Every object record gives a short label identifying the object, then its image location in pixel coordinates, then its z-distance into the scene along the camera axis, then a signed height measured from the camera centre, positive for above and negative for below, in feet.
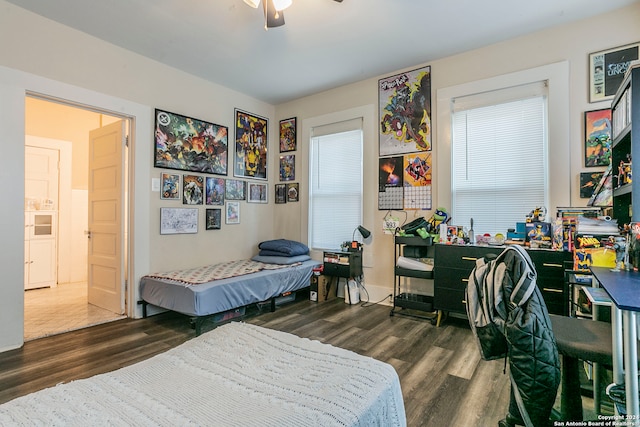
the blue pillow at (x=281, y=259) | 13.85 -1.99
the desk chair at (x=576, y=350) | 4.54 -1.94
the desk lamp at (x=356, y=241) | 13.37 -1.04
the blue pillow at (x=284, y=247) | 14.17 -1.49
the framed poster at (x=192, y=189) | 12.94 +1.06
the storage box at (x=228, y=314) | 10.86 -3.51
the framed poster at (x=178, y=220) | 12.32 -0.22
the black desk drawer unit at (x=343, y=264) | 13.19 -2.10
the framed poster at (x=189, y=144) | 12.20 +2.95
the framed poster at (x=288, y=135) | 16.29 +4.21
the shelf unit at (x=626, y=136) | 5.91 +1.65
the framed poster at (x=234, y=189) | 14.57 +1.21
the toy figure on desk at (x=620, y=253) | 5.88 -0.71
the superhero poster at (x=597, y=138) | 9.05 +2.28
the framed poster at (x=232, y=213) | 14.60 +0.09
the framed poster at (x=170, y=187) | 12.28 +1.12
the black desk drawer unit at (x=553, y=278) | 8.50 -1.72
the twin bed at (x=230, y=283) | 9.84 -2.38
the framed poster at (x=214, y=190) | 13.74 +1.09
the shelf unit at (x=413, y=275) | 11.14 -2.16
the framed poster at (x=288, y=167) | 16.30 +2.49
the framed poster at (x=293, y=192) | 16.14 +1.19
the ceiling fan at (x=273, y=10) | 7.59 +5.22
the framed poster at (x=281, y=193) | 16.60 +1.16
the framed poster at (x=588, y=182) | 9.21 +0.98
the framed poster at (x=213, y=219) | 13.78 -0.18
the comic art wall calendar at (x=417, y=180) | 12.31 +1.38
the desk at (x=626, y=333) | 3.85 -1.55
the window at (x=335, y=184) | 14.33 +1.49
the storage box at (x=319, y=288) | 13.88 -3.25
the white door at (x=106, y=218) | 11.61 -0.12
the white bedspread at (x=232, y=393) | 2.84 -1.84
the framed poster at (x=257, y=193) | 15.75 +1.14
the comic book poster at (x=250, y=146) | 15.15 +3.47
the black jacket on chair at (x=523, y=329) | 4.41 -1.69
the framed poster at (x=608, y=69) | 8.98 +4.28
